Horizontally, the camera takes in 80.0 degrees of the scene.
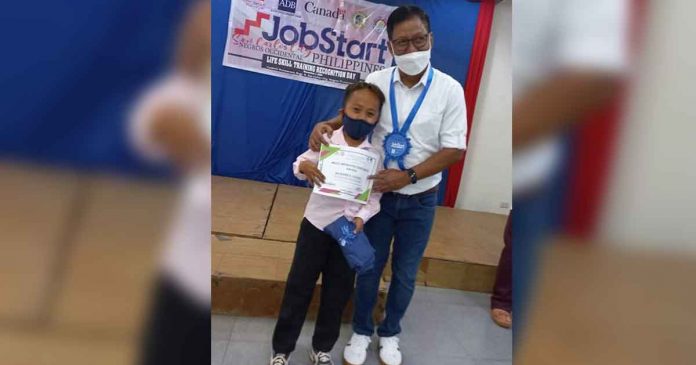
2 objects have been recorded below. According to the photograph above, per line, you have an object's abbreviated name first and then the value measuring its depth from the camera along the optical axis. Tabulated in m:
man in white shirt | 1.24
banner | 3.23
